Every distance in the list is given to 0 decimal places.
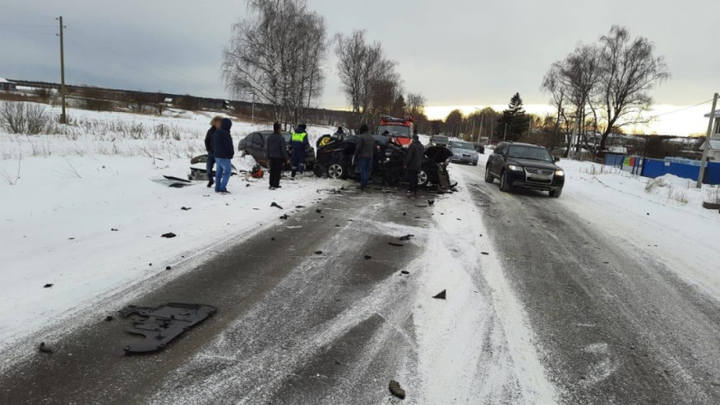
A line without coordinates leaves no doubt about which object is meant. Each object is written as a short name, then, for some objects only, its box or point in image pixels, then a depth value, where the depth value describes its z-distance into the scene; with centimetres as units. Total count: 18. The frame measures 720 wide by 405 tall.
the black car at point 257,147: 1609
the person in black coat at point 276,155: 1133
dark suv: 1276
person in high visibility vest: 1394
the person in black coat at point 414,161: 1173
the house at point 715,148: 3819
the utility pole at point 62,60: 3716
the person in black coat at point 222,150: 992
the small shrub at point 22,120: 2019
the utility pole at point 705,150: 1747
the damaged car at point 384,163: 1291
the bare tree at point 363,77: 4759
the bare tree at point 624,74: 4431
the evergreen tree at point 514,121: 8200
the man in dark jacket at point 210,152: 1084
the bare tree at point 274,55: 2703
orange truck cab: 2158
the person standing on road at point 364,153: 1225
